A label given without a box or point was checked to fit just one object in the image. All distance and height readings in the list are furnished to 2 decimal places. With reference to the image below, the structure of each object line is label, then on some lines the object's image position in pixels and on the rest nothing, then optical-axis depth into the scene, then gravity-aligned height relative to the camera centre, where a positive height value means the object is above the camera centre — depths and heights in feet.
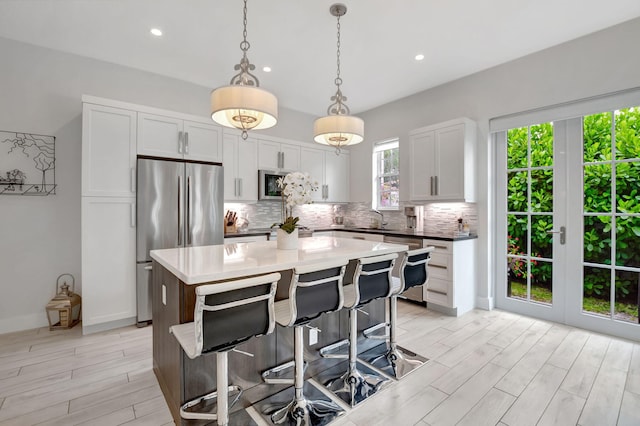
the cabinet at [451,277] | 12.16 -2.78
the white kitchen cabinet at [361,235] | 14.97 -1.30
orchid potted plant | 8.05 +0.59
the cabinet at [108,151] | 10.30 +2.17
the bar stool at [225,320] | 4.66 -1.80
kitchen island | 6.02 -2.26
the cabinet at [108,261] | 10.37 -1.76
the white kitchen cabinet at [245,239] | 13.26 -1.24
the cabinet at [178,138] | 11.40 +3.00
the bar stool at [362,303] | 6.91 -2.15
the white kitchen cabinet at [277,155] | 15.26 +2.99
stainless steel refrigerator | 11.14 +0.07
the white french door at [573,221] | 10.00 -0.38
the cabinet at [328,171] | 17.22 +2.43
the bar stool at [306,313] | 5.76 -2.08
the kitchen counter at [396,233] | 12.49 -1.04
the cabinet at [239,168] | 13.96 +2.11
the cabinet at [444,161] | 12.72 +2.25
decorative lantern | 10.72 -3.45
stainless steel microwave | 15.12 +1.38
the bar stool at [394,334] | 7.91 -3.56
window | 17.21 +2.13
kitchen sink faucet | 17.21 -0.56
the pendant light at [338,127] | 8.41 +2.41
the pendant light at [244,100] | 6.25 +2.41
